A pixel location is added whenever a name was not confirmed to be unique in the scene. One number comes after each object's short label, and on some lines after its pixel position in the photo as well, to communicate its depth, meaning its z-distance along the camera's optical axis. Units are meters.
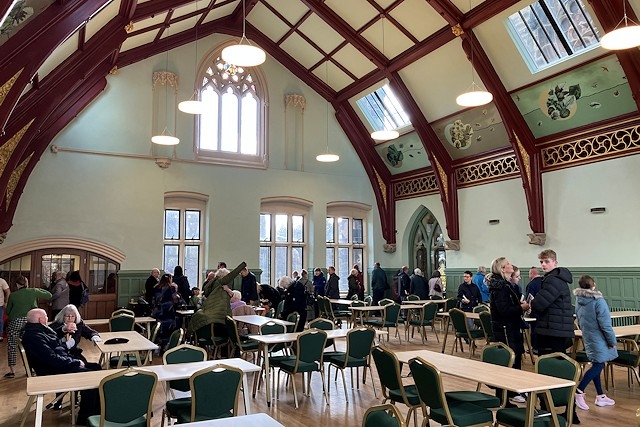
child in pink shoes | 5.53
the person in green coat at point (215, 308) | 7.34
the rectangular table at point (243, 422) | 3.07
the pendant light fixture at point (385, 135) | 11.19
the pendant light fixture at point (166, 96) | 13.12
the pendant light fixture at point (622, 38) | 5.79
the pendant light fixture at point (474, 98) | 8.35
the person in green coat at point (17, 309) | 7.77
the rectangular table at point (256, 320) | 7.45
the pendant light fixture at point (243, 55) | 7.10
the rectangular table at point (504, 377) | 3.66
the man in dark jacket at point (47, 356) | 4.94
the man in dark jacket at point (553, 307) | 5.36
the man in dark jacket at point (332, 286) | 13.30
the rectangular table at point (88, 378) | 3.77
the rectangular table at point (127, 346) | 5.48
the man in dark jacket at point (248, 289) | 11.33
